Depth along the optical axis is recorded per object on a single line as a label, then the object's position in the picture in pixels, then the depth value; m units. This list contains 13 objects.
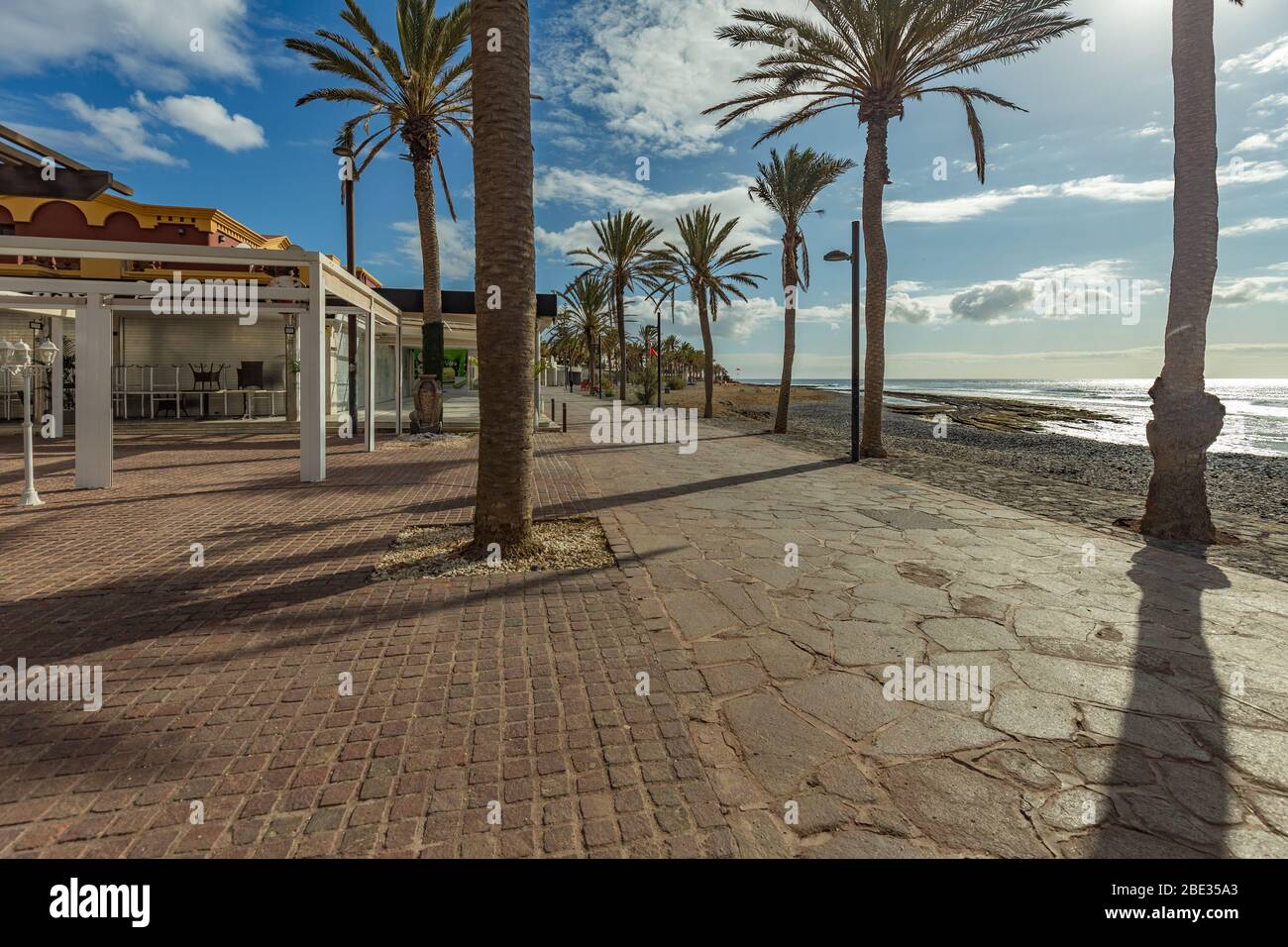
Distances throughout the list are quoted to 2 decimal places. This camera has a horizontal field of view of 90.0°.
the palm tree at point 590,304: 51.24
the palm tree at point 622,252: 33.78
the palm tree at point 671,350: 90.88
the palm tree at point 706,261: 26.58
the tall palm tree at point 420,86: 14.98
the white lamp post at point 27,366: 7.35
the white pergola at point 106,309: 8.73
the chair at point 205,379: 19.98
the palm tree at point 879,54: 11.94
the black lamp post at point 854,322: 13.31
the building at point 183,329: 16.80
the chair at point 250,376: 20.27
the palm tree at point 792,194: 19.88
